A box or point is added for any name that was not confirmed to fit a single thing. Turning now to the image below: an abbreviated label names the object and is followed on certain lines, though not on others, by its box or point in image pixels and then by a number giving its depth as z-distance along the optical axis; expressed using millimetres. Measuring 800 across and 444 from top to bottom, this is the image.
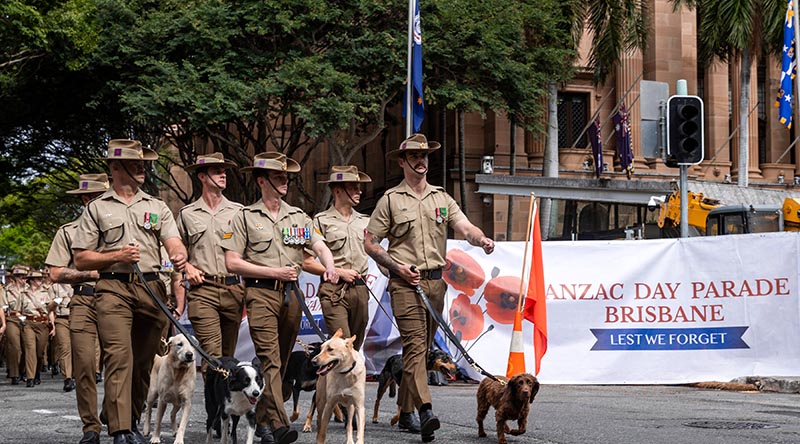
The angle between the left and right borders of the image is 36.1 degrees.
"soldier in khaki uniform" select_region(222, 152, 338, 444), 8883
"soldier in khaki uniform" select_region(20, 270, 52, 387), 22203
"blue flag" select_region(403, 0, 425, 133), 26828
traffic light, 16094
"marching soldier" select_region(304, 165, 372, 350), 11102
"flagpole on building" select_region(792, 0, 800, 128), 27547
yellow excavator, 27859
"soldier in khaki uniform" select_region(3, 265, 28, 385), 21938
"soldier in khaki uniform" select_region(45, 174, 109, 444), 8836
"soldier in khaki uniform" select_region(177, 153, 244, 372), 9539
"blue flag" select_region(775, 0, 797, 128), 28016
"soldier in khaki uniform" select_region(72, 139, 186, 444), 8570
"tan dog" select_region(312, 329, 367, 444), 8359
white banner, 16344
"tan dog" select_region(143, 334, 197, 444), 9242
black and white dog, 8023
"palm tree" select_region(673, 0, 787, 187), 33500
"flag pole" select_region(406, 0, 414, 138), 25938
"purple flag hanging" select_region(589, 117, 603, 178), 39281
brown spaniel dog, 8664
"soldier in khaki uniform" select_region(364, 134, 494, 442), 9398
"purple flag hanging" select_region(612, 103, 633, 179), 39844
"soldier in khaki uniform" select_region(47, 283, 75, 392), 18641
